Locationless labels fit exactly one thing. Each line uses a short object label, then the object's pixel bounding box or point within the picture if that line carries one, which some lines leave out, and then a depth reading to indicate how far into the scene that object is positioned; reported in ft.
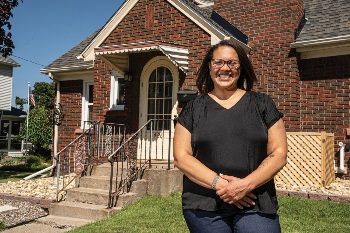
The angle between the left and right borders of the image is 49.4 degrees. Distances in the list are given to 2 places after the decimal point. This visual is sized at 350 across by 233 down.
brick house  31.60
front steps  22.62
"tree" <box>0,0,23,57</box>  41.47
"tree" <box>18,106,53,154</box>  78.69
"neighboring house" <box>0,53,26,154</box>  95.09
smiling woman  6.78
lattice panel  27.30
